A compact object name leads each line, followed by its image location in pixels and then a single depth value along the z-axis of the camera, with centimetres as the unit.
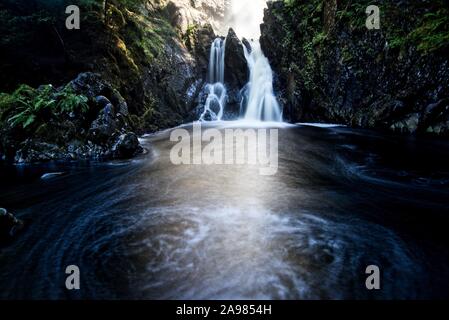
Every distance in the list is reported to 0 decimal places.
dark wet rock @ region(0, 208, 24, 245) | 409
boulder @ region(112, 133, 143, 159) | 939
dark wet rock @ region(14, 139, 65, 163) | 884
